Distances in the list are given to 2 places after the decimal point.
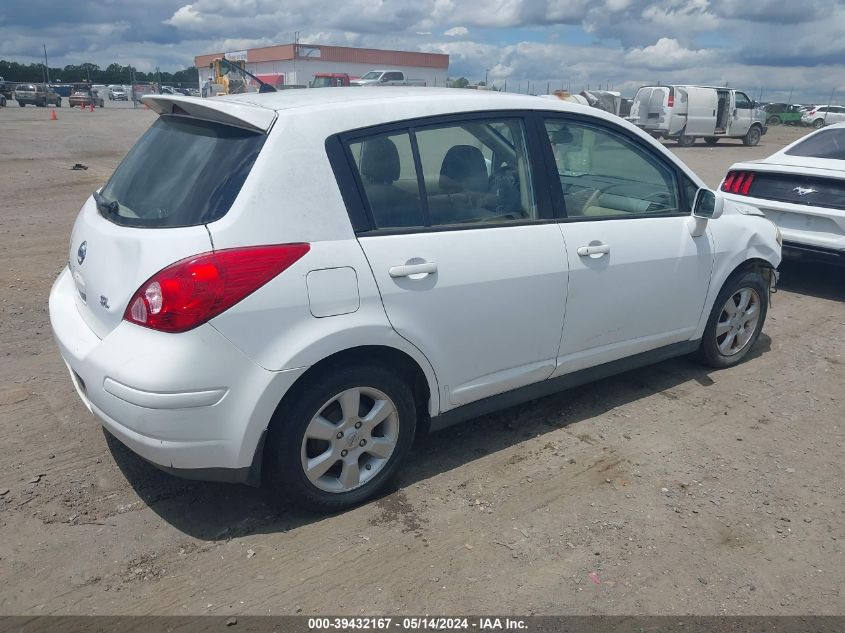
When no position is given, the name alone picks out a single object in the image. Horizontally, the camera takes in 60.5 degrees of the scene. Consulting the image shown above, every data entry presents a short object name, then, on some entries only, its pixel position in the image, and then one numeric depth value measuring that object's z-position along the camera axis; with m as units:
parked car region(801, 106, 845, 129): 40.86
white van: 25.58
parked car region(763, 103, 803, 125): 46.00
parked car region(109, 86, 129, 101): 60.00
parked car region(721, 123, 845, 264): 6.69
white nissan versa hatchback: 2.82
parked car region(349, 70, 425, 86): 34.69
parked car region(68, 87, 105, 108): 46.84
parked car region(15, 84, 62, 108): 43.91
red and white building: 56.81
